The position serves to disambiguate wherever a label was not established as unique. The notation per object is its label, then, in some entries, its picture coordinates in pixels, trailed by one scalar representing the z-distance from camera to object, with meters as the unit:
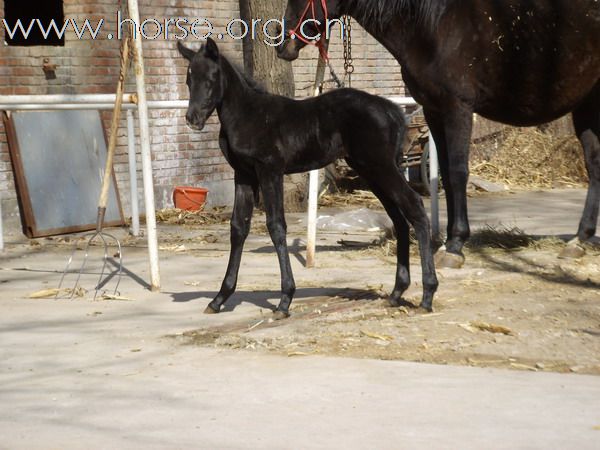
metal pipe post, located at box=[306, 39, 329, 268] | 9.17
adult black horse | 8.73
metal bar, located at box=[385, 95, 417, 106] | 10.67
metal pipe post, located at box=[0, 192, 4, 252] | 10.53
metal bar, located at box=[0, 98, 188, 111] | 10.07
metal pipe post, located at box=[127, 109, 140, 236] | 11.45
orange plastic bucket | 13.77
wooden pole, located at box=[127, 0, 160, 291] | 8.19
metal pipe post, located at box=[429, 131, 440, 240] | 10.17
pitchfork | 7.99
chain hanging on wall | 10.15
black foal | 7.10
